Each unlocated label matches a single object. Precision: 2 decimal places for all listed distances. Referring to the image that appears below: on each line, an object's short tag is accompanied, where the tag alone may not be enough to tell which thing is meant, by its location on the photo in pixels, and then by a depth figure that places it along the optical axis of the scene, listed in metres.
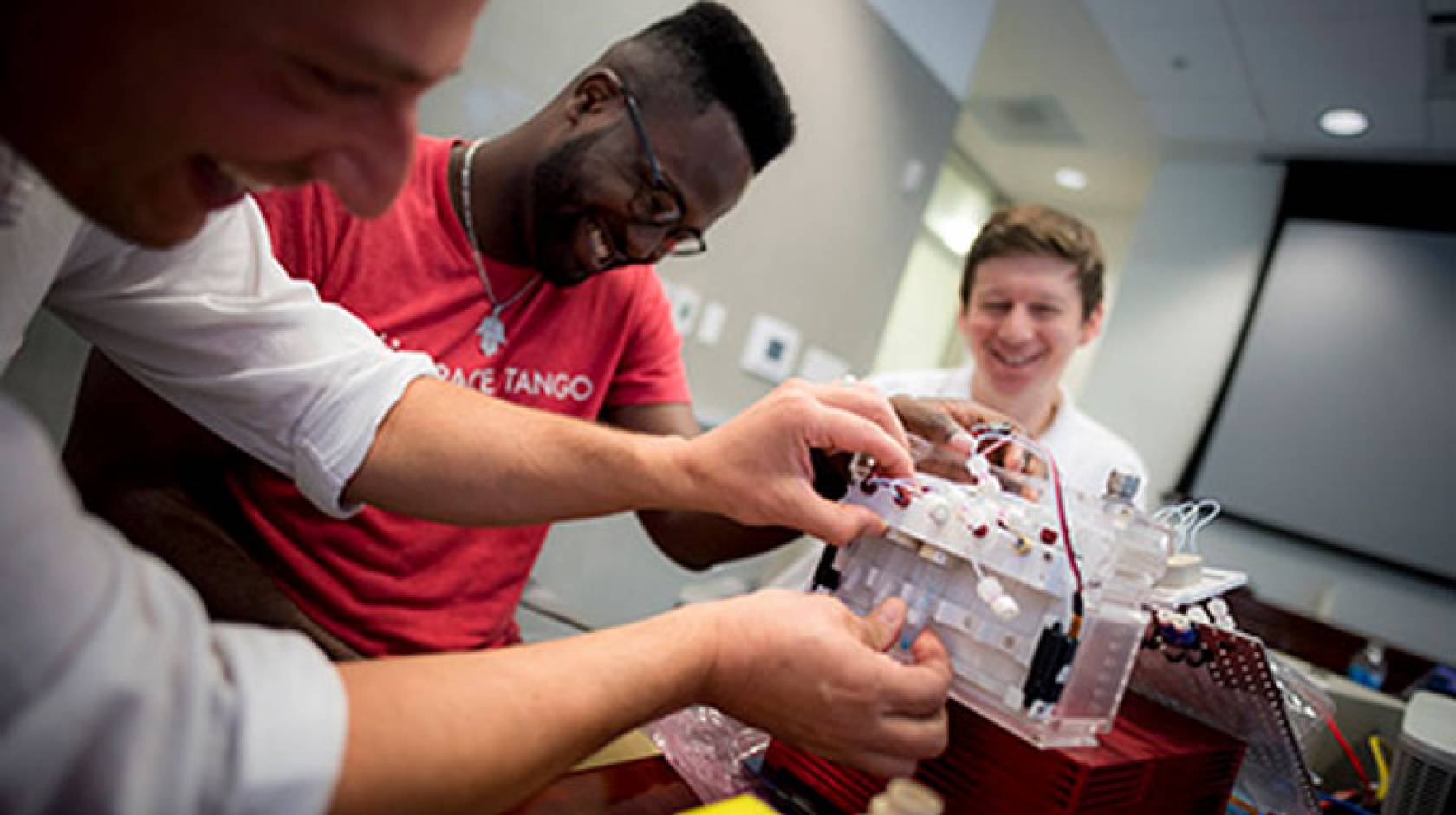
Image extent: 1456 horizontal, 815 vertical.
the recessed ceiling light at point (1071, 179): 5.36
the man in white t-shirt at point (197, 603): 0.34
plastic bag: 0.76
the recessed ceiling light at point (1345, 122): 3.65
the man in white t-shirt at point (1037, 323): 1.80
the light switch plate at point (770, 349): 2.62
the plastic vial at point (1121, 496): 0.77
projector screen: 3.62
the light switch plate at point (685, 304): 2.27
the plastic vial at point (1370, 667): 2.12
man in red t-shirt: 1.10
